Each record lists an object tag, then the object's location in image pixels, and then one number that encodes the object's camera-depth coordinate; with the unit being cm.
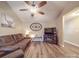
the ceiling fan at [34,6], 113
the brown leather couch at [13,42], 109
